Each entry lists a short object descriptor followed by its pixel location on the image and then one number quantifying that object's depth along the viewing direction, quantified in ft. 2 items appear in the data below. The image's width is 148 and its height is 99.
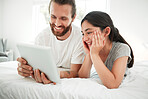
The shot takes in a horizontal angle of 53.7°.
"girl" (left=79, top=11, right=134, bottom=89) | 3.13
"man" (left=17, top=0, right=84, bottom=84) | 4.36
